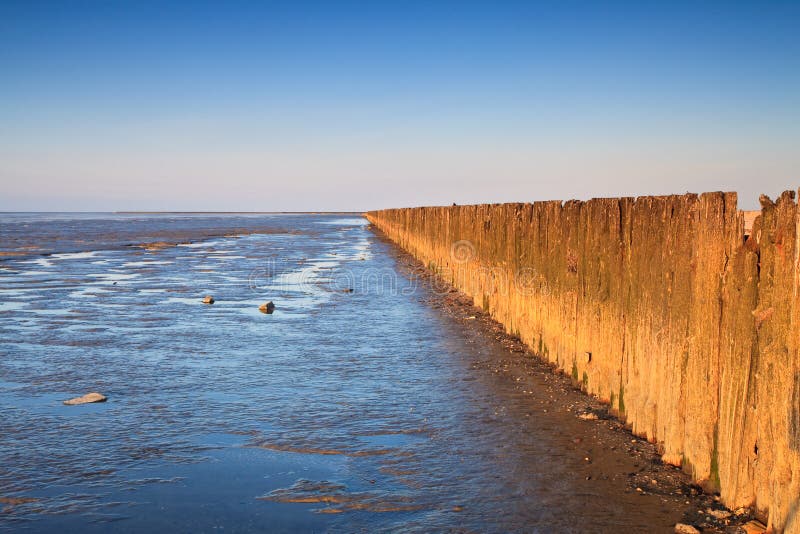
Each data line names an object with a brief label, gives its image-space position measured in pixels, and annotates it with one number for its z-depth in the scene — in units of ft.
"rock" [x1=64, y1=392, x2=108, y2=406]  19.93
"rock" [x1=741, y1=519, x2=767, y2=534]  11.74
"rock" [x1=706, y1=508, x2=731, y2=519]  12.53
